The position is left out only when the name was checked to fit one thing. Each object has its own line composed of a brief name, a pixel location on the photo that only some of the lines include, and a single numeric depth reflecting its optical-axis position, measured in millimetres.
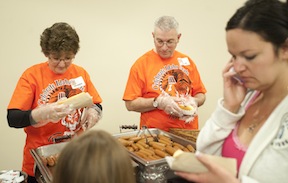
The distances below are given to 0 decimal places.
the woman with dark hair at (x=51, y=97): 1629
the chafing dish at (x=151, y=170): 1377
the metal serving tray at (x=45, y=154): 1376
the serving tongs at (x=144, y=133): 1839
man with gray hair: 2072
